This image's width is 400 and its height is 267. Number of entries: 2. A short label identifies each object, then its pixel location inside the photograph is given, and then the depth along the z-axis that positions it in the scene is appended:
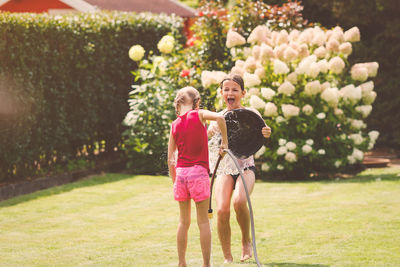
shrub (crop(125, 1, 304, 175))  19.29
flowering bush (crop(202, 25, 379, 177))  17.28
